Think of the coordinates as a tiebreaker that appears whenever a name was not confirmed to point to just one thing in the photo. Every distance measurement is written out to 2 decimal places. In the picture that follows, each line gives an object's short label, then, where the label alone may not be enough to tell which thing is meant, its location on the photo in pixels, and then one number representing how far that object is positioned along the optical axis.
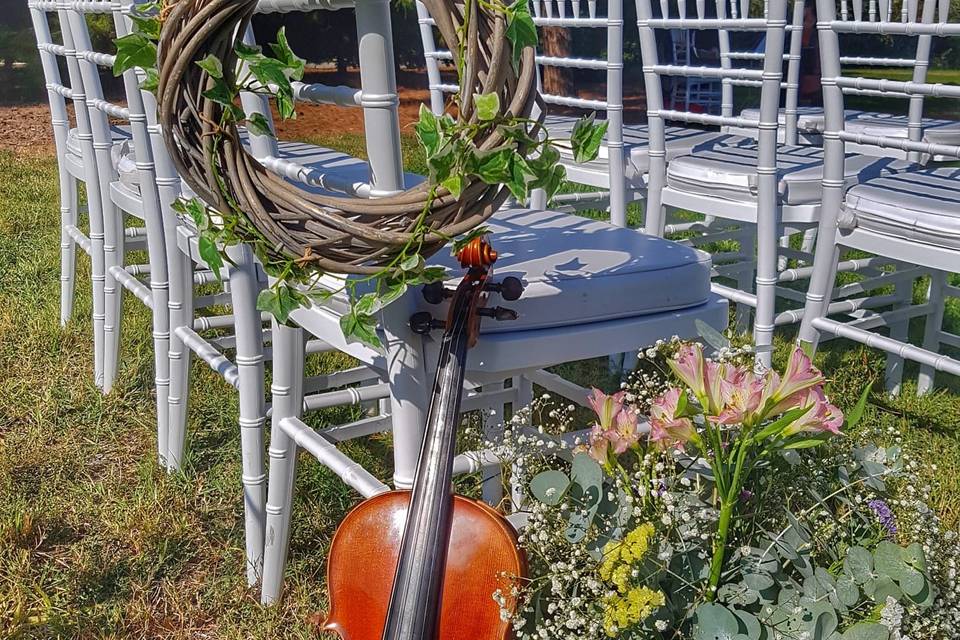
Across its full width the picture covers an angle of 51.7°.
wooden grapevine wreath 0.99
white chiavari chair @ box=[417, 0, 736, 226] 2.17
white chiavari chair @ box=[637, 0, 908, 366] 1.98
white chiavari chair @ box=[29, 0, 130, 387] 2.32
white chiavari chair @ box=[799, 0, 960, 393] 1.78
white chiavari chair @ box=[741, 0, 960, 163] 2.72
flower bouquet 0.98
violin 1.09
